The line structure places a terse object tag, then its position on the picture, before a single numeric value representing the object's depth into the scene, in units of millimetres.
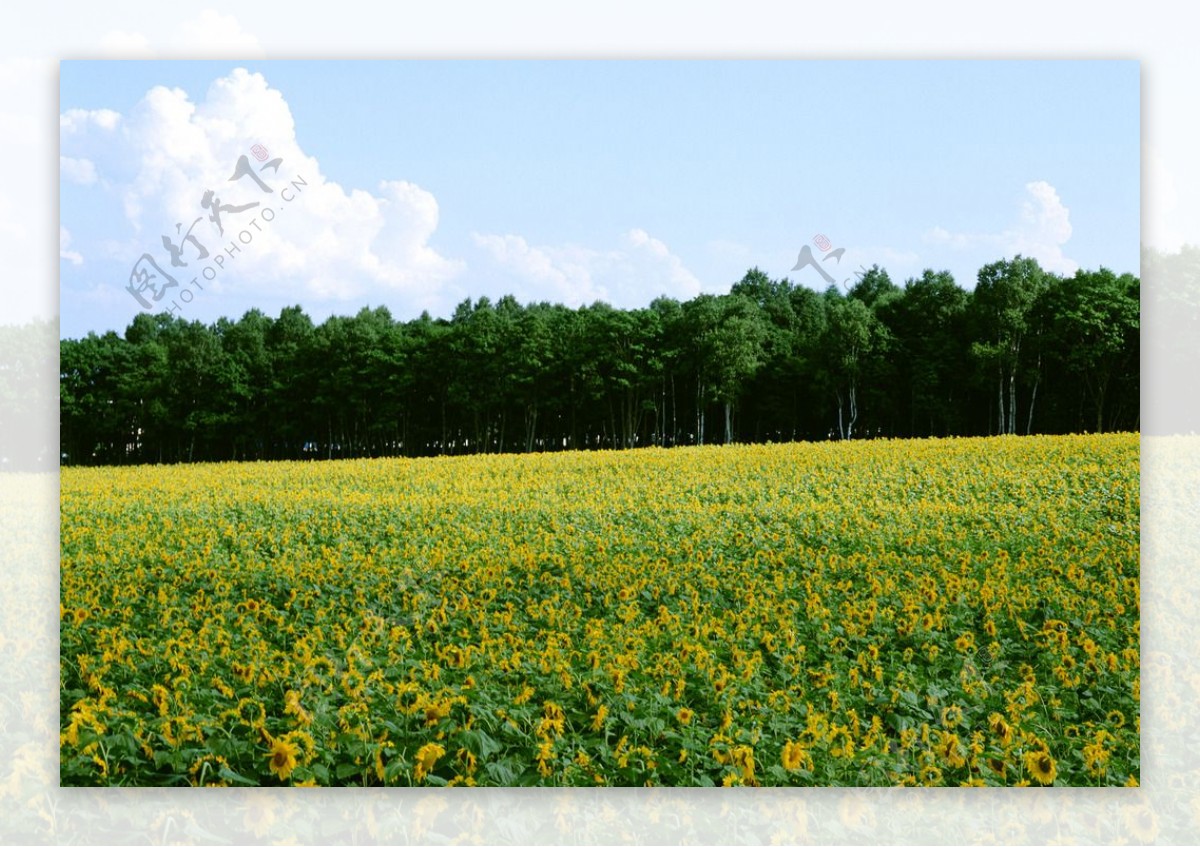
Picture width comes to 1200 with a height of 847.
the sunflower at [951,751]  4152
